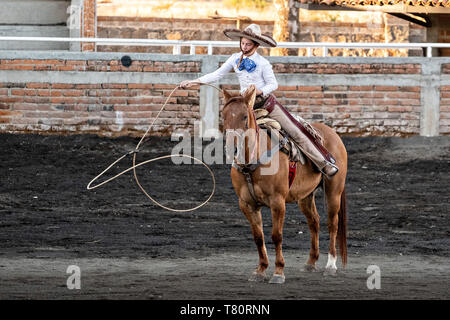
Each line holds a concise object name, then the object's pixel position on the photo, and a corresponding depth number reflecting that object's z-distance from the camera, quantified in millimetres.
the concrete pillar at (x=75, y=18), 24125
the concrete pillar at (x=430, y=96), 22047
